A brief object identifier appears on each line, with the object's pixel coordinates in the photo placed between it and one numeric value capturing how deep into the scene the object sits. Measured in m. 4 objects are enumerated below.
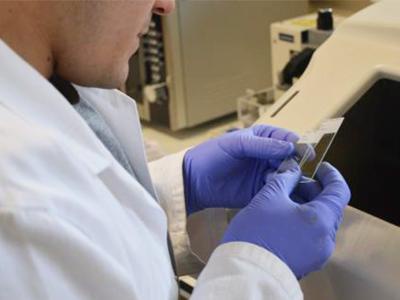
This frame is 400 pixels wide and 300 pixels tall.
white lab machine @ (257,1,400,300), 0.84
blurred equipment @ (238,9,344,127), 1.30
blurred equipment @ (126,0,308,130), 1.83
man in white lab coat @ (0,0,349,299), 0.50
